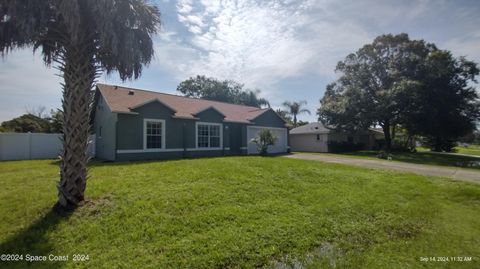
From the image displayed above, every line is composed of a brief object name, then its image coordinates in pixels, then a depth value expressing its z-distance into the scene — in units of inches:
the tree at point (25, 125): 900.8
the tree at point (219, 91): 1846.7
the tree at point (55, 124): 824.6
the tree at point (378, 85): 986.7
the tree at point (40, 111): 1355.8
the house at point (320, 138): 1125.1
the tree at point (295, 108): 1810.3
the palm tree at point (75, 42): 210.1
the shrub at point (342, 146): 1100.1
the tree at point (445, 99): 932.0
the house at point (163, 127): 569.3
